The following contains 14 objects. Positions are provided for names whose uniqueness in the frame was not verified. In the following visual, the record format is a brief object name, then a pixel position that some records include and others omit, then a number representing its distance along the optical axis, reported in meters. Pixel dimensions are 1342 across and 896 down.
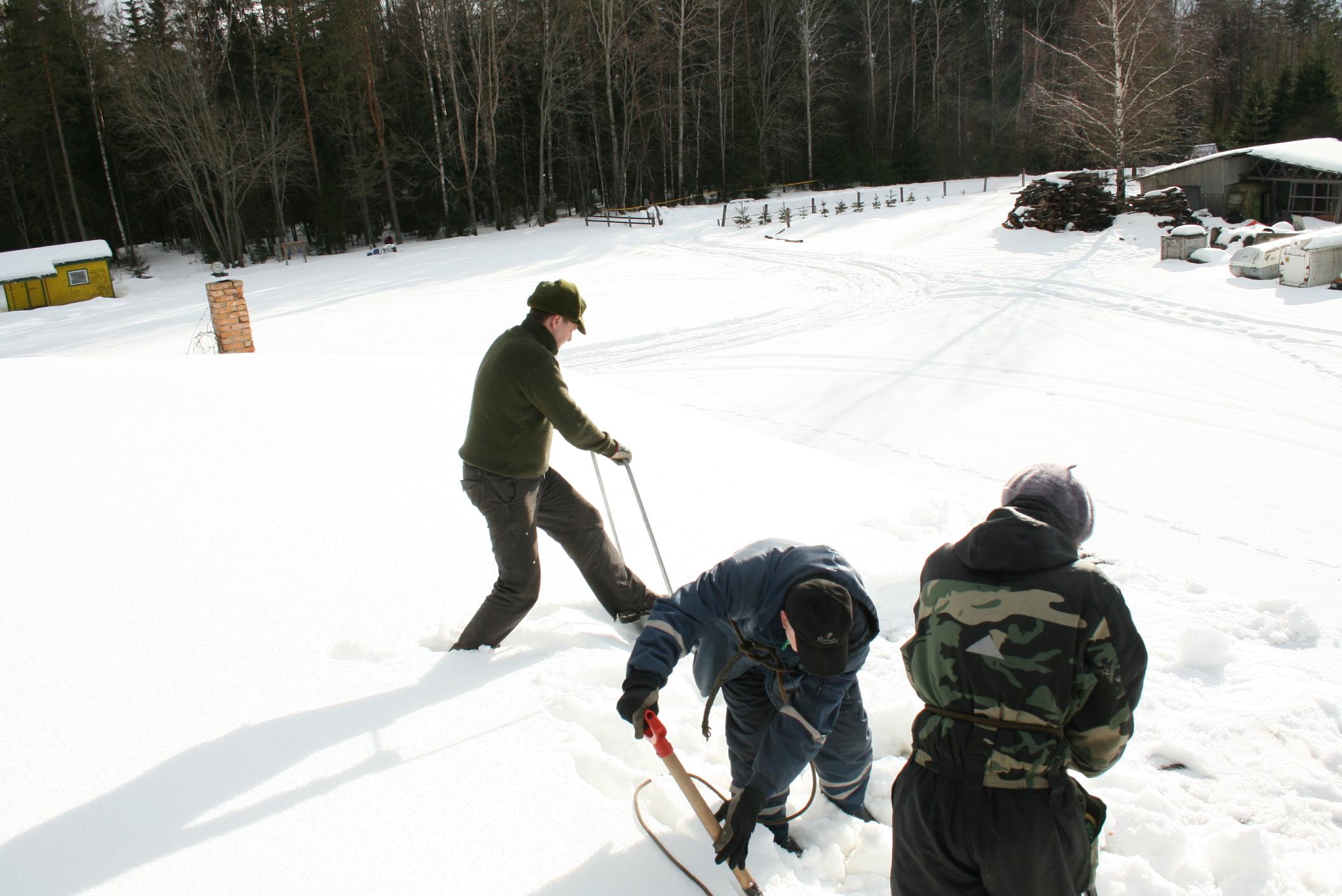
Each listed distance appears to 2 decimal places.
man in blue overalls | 2.26
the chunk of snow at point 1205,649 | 3.95
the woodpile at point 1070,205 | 21.16
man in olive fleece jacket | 3.55
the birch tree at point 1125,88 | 23.34
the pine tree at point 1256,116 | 34.09
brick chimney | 9.95
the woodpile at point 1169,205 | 20.31
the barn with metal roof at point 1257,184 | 23.64
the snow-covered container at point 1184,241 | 17.22
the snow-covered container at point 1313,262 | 13.74
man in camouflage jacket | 1.86
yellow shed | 24.91
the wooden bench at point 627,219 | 30.03
